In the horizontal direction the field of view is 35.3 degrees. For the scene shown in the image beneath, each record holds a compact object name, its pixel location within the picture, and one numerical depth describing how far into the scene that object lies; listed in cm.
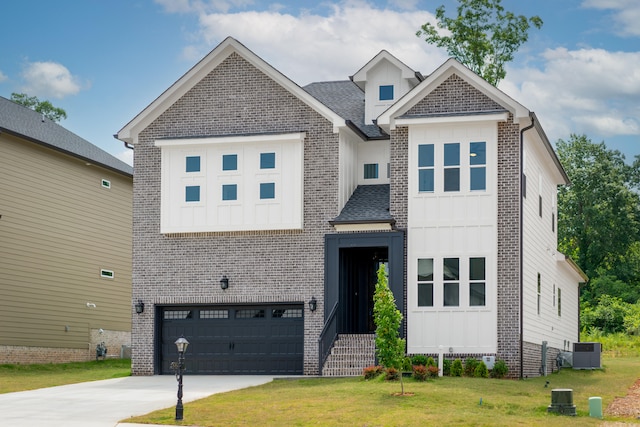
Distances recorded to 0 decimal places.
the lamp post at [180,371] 1827
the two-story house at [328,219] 2720
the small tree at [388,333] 2222
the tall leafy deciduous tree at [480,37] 4325
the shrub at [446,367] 2631
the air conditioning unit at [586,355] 3281
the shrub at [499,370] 2616
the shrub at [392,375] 2291
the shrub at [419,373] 2353
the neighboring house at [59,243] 3522
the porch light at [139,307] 3000
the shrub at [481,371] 2584
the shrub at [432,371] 2414
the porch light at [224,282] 2922
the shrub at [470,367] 2614
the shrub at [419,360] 2661
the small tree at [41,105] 6000
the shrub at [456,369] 2594
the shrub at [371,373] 2375
